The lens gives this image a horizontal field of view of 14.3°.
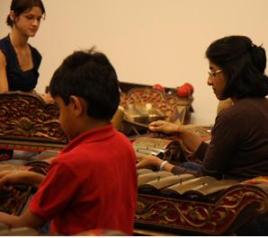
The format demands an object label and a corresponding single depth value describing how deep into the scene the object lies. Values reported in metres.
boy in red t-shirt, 3.01
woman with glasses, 3.82
